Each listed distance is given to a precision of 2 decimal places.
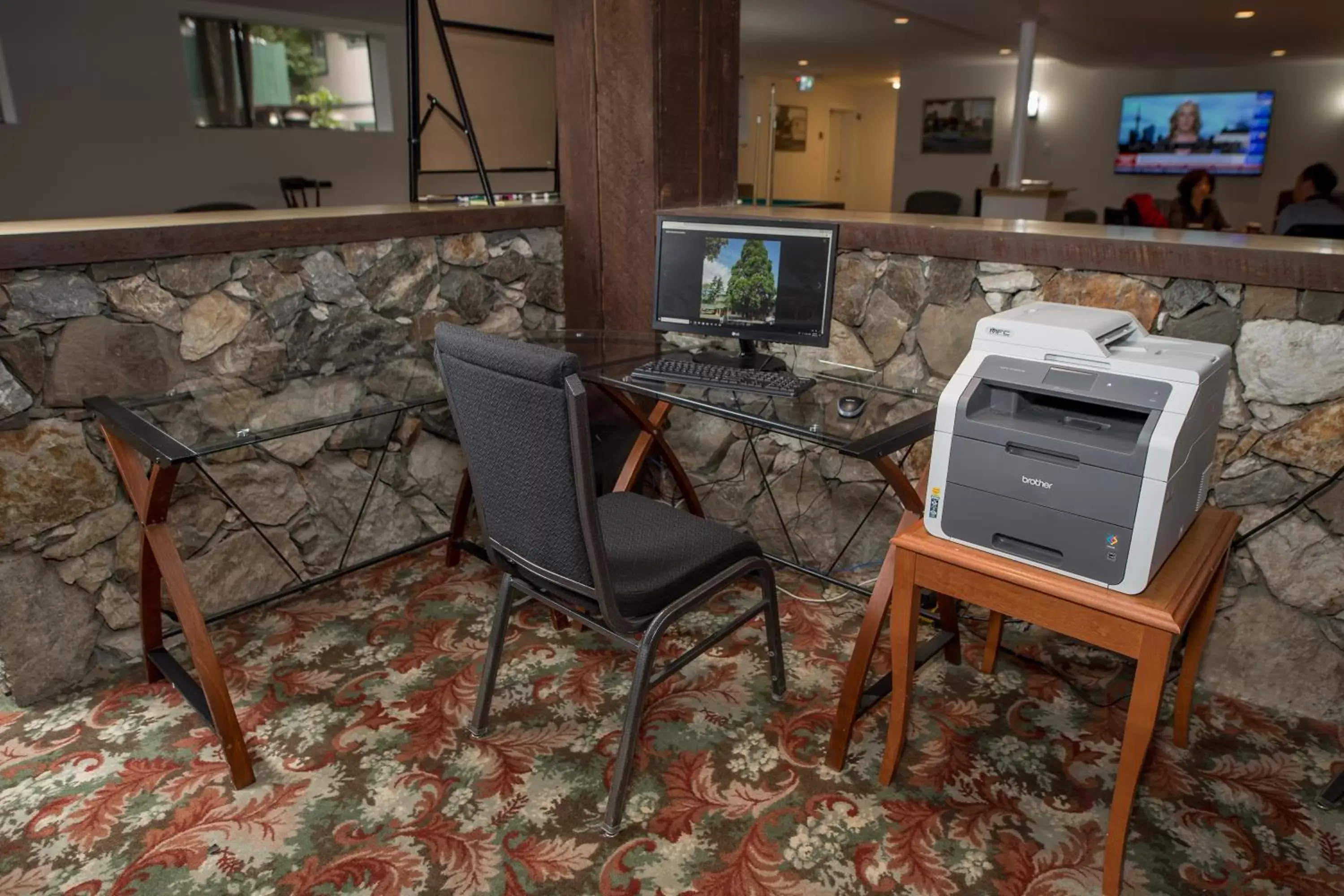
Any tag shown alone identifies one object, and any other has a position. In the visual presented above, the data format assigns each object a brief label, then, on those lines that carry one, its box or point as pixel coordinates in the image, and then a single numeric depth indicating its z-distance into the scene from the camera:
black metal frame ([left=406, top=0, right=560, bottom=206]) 2.72
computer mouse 2.04
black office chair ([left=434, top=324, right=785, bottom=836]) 1.48
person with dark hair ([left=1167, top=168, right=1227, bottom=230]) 5.72
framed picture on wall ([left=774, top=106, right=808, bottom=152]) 12.15
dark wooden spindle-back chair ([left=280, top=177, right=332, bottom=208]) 6.44
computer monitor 2.29
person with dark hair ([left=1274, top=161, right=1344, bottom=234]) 4.28
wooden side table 1.47
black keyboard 2.17
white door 13.27
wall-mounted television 9.16
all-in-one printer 1.45
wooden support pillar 2.68
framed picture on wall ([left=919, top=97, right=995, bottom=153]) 10.79
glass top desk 1.86
